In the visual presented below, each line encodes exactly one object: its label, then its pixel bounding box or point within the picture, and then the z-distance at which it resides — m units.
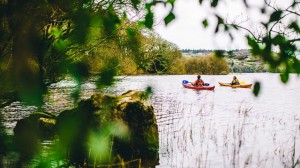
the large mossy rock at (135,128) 10.11
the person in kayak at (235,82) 45.62
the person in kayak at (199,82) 43.08
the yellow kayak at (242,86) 45.71
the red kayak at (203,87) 43.28
